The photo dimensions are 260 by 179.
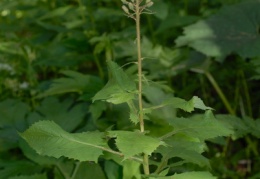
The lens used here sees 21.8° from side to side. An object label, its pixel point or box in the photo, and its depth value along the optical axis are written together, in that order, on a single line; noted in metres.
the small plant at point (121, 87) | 1.01
